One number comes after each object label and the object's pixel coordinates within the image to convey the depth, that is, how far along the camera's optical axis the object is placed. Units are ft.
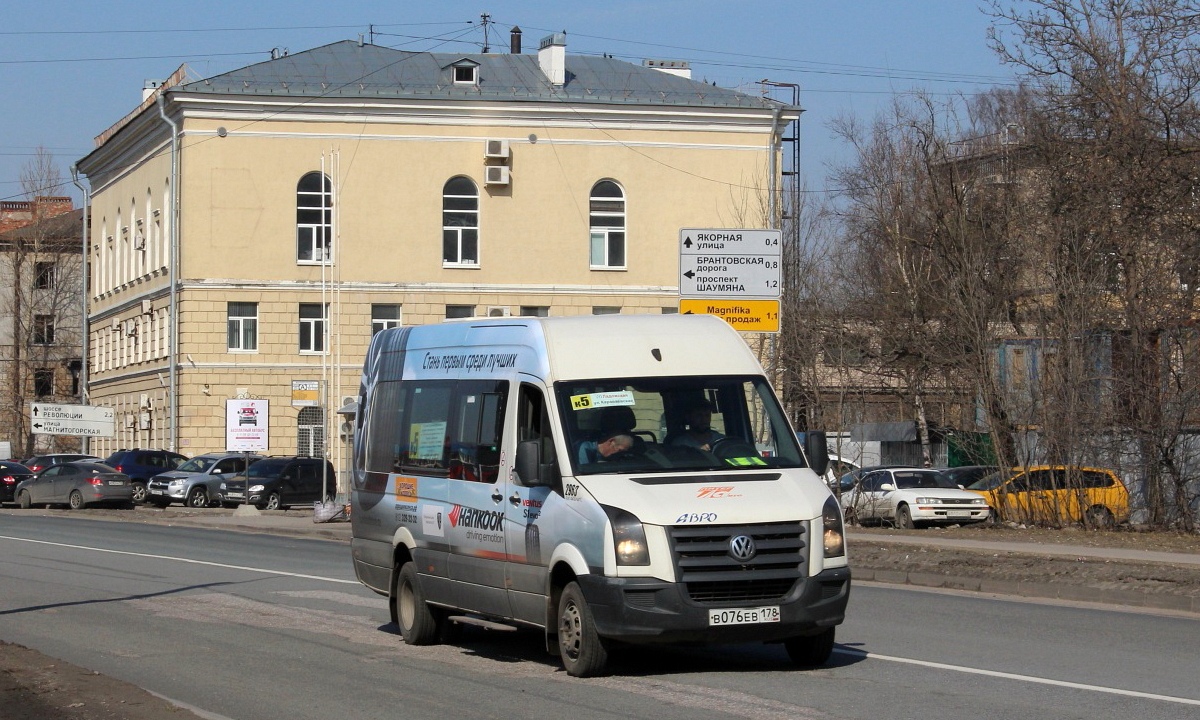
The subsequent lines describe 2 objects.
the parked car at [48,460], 168.76
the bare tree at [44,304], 287.69
